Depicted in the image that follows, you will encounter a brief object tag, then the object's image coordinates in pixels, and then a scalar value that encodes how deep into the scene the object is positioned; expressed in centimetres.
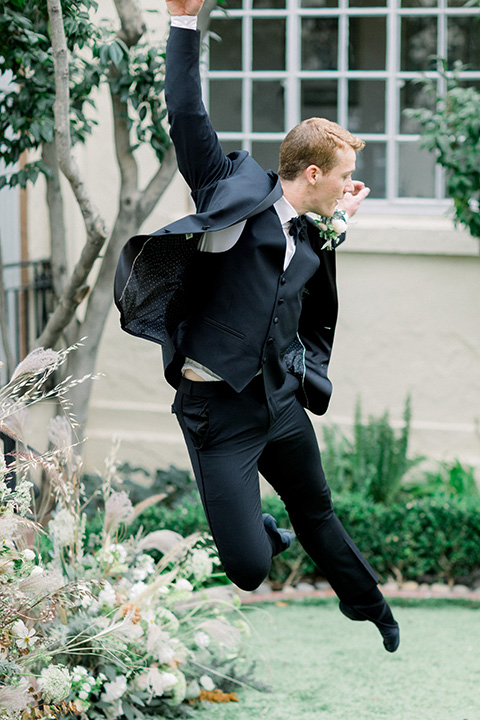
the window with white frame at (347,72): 671
